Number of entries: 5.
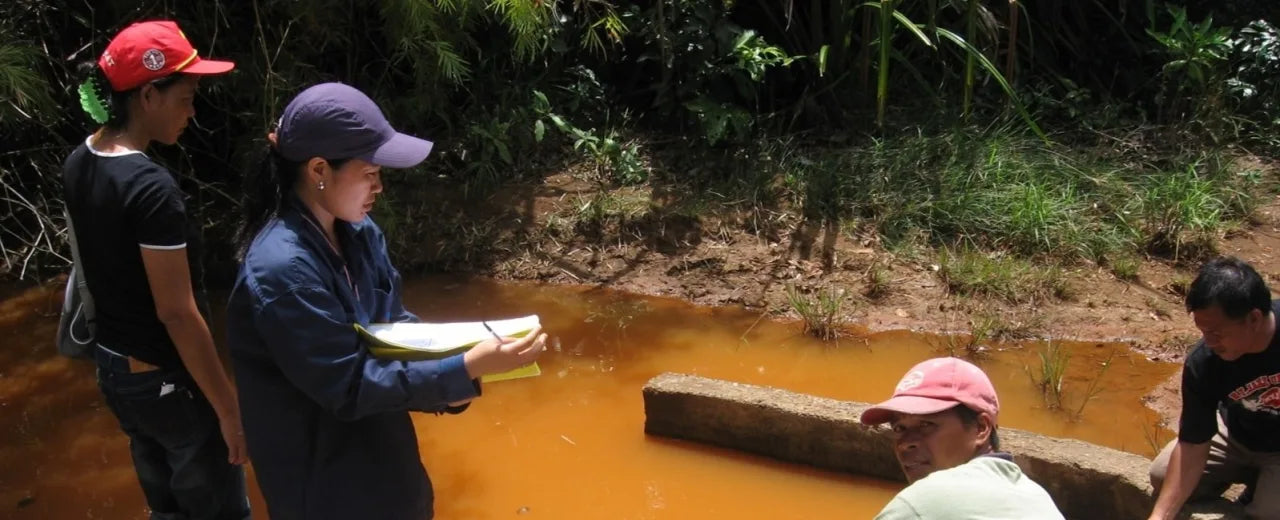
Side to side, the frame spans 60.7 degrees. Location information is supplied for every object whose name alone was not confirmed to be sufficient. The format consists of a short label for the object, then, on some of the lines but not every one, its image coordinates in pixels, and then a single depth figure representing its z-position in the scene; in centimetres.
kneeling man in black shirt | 264
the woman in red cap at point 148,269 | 226
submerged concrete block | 334
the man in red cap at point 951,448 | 162
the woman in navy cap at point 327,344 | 182
